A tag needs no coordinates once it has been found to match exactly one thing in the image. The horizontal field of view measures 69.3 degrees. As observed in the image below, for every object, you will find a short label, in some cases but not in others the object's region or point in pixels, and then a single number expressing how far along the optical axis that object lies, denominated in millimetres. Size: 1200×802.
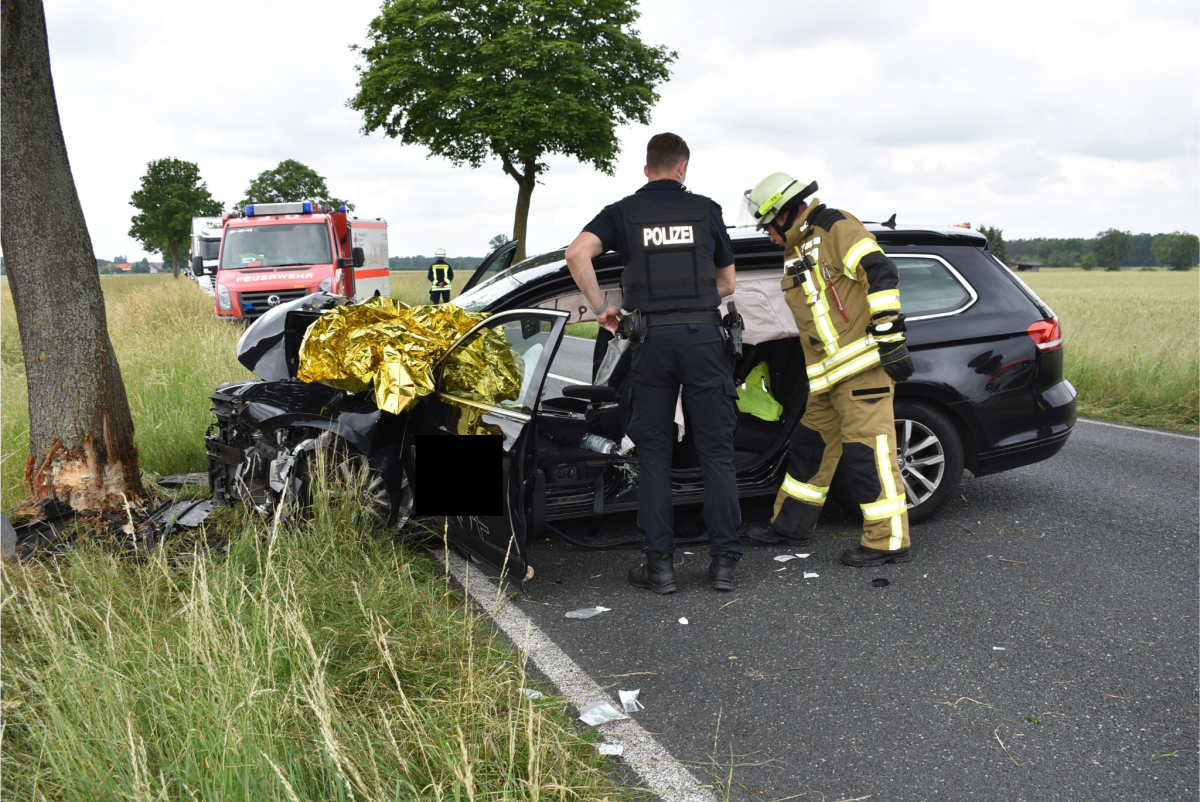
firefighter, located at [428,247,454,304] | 13853
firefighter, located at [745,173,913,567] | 4234
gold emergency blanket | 4254
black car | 4355
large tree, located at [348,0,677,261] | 25406
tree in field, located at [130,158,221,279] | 72562
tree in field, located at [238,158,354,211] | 81312
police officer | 4047
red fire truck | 15719
